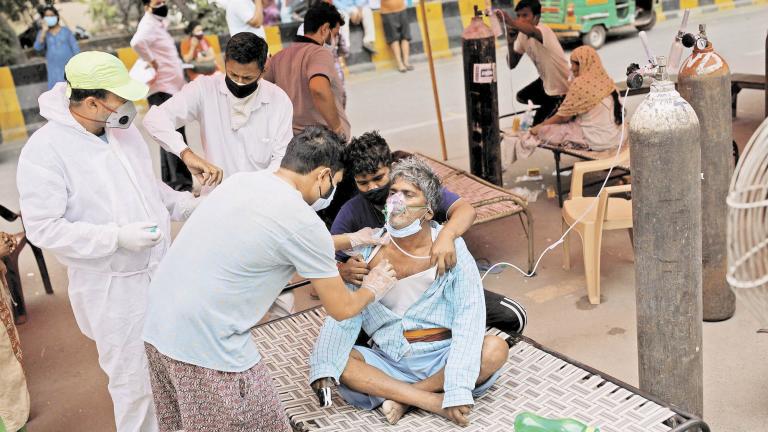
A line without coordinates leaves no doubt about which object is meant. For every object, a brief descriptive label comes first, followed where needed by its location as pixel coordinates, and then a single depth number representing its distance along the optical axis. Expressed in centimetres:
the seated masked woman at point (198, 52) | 1016
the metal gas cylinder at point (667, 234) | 310
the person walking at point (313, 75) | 510
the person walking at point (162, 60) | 752
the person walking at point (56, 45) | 970
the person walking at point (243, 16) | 777
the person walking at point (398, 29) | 1291
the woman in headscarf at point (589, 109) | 618
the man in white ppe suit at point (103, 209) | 326
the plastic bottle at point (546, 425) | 280
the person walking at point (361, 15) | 1294
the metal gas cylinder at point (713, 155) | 414
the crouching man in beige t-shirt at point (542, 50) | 689
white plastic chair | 490
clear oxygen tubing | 500
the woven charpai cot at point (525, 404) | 318
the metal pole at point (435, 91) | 712
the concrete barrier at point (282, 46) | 1106
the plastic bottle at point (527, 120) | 720
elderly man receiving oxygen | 341
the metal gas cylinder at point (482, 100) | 605
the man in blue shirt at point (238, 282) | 269
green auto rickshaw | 1280
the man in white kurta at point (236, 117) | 445
